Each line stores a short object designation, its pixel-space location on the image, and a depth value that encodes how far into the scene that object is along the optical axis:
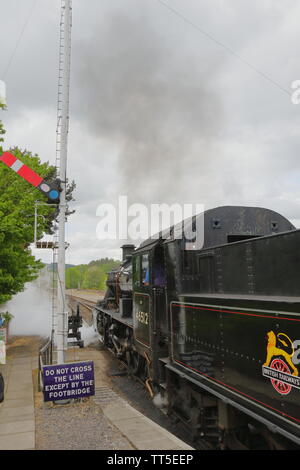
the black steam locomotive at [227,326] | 3.49
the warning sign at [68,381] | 6.80
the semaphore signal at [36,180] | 6.72
